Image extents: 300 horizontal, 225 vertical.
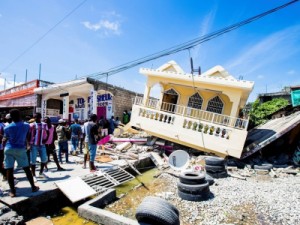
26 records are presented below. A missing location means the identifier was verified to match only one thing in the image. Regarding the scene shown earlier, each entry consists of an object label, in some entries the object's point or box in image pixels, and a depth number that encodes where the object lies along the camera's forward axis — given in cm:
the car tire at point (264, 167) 1021
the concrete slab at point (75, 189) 553
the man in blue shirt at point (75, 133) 995
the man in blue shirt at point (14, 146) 476
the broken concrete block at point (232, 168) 1003
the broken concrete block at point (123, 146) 1195
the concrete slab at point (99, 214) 449
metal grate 655
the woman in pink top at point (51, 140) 700
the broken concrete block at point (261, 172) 991
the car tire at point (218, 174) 890
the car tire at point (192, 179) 662
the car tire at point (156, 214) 401
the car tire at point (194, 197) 631
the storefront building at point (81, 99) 1559
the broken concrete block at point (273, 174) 943
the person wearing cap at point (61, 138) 838
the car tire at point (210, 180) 786
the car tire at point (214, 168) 896
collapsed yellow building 1084
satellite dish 980
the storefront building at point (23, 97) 1750
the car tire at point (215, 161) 893
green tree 2206
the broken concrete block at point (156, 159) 1075
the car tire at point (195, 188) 637
